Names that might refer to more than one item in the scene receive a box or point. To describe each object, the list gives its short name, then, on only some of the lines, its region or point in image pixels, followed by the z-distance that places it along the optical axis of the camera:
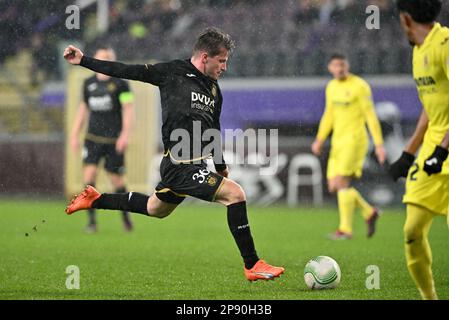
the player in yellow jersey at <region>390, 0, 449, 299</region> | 10.29
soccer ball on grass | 12.52
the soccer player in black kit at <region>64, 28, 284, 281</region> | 12.67
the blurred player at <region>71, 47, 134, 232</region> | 22.41
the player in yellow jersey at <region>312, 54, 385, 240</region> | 22.06
